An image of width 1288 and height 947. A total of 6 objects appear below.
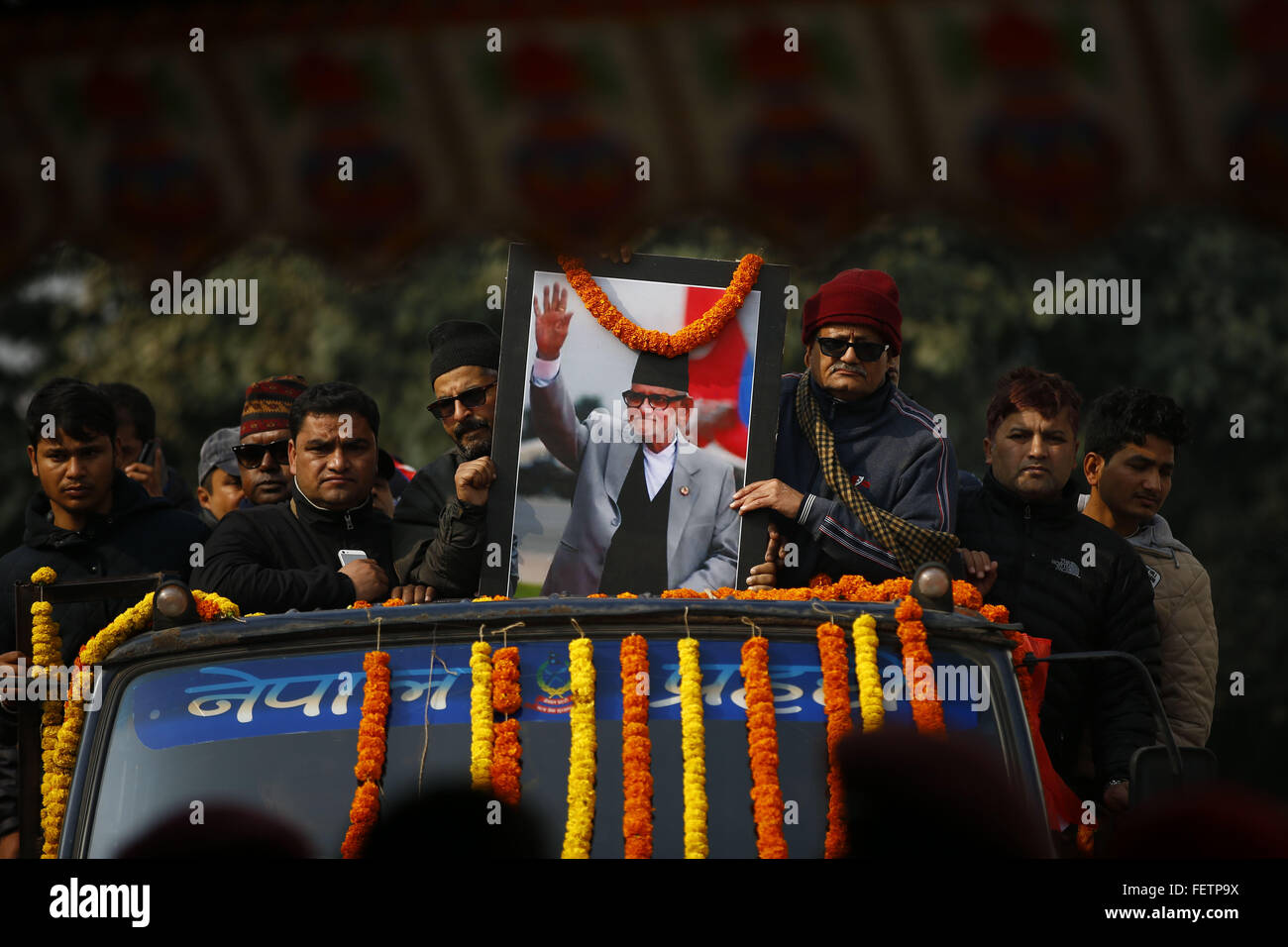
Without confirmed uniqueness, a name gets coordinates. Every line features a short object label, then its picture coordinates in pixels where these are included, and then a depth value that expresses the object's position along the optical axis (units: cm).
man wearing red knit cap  495
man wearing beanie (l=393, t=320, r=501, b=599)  502
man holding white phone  516
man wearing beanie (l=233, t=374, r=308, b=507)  670
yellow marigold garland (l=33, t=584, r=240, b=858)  426
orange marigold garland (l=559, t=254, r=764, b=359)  519
